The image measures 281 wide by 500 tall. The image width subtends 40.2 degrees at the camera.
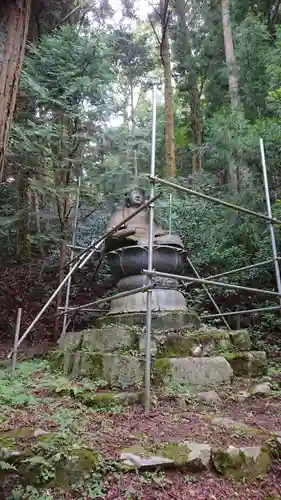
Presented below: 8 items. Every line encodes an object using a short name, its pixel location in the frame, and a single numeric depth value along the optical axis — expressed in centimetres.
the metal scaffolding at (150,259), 339
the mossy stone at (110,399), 357
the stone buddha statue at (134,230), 534
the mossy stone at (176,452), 250
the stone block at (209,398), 370
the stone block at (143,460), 243
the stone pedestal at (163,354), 392
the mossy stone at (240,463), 255
